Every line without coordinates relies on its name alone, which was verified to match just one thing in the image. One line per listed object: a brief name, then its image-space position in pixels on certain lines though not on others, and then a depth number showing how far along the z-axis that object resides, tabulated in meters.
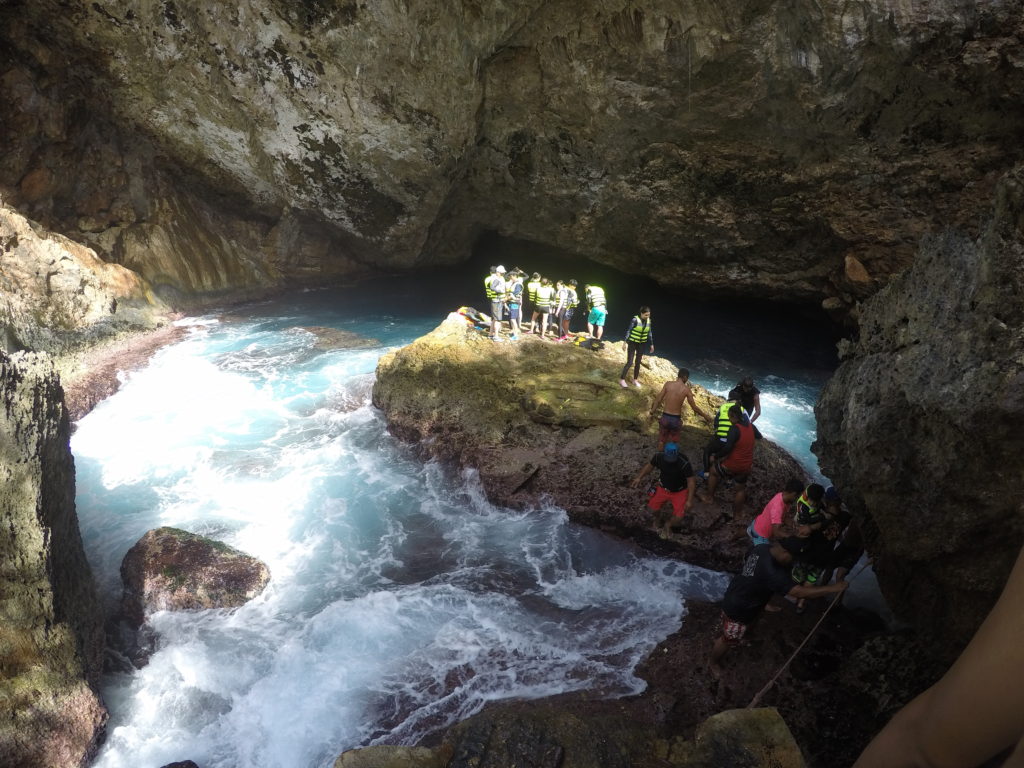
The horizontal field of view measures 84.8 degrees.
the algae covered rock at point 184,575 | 7.30
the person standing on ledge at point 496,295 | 12.07
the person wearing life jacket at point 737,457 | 7.50
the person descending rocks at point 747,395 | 8.11
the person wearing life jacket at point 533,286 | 12.74
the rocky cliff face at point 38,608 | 5.12
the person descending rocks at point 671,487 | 7.22
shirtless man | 8.46
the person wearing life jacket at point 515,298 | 12.11
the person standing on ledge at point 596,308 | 12.78
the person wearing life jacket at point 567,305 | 13.20
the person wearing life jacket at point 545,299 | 12.63
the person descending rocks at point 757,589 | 5.06
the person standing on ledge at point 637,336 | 9.91
